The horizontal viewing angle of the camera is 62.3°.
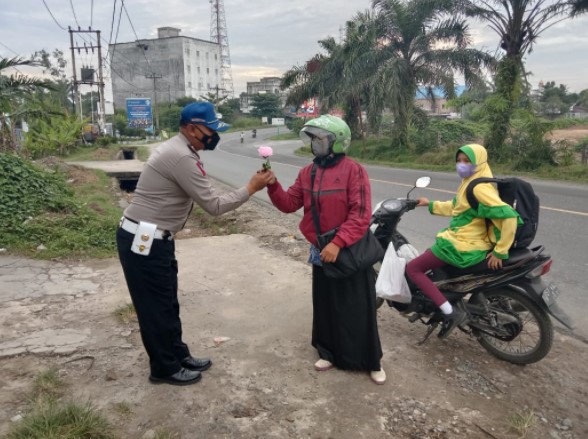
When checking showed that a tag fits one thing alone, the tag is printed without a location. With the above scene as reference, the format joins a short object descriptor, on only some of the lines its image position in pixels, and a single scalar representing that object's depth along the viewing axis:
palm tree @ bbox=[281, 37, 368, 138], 24.19
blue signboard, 43.12
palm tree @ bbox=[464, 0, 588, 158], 14.75
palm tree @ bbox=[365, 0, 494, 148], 18.88
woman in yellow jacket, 2.94
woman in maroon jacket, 2.92
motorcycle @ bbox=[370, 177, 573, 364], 3.11
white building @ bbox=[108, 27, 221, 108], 72.25
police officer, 2.77
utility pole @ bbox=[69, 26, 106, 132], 35.19
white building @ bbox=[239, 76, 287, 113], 111.94
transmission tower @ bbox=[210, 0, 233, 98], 81.00
